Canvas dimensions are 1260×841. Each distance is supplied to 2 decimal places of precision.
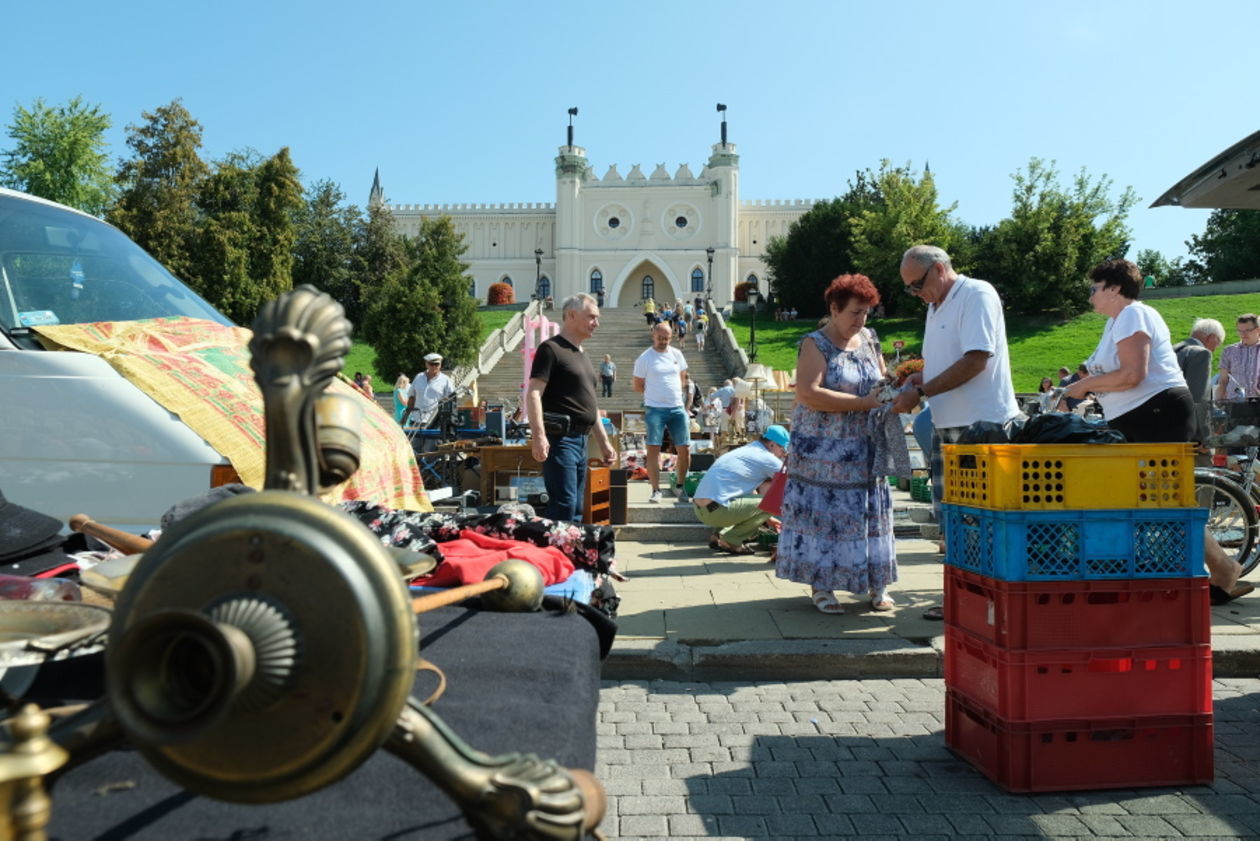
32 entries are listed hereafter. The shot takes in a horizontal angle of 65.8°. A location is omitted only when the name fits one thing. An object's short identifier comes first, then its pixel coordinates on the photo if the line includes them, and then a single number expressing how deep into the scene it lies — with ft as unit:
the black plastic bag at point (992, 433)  13.06
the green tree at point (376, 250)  203.41
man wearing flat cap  47.96
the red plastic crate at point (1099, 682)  10.56
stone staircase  117.19
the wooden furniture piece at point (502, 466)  33.37
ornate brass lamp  3.59
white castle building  280.72
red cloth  10.27
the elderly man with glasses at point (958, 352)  16.74
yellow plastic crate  10.75
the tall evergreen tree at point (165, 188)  128.06
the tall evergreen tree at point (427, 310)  153.07
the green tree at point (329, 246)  196.65
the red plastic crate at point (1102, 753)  10.64
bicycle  20.92
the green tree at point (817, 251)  221.05
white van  13.69
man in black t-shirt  21.51
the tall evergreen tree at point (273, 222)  133.18
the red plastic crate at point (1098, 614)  10.62
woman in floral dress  18.12
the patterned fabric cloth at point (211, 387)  13.91
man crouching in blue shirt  26.81
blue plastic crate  10.66
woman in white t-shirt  18.38
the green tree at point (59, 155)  139.85
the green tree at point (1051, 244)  170.09
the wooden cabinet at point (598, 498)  28.53
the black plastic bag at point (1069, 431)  11.25
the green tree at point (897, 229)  184.75
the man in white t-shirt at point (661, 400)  37.22
